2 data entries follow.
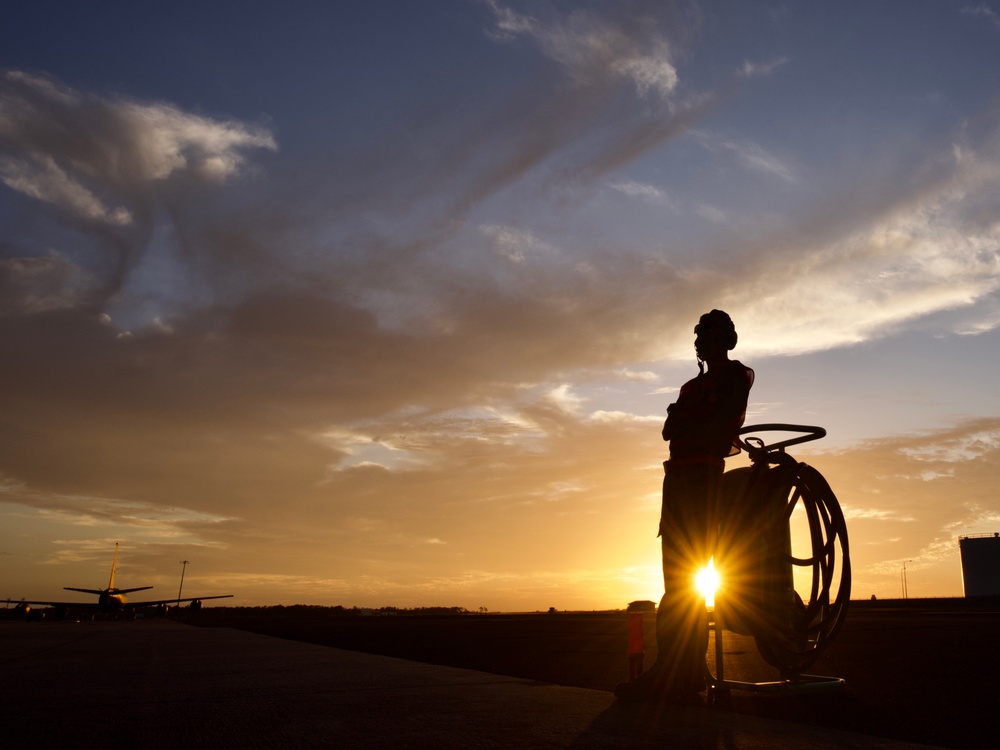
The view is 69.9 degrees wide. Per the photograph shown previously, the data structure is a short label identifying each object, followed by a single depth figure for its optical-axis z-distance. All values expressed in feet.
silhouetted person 17.35
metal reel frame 16.94
